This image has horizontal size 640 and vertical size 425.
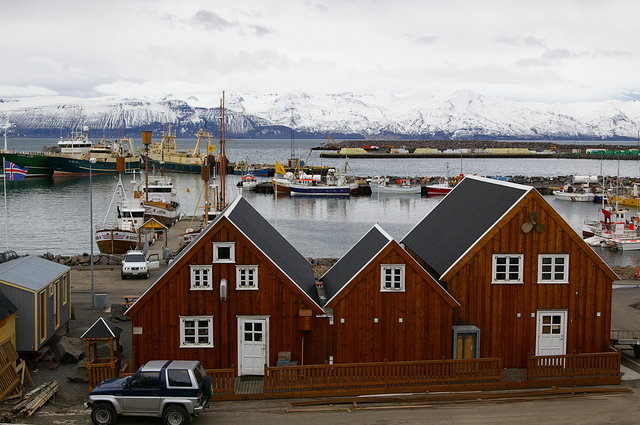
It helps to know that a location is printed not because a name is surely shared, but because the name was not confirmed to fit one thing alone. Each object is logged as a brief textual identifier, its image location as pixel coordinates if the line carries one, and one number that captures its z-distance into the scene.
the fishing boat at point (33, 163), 143.75
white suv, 35.31
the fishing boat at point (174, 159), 157.12
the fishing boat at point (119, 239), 49.50
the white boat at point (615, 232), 57.28
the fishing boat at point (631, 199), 85.31
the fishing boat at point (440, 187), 114.62
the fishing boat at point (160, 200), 64.75
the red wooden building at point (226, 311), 19.38
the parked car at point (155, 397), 15.77
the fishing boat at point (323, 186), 112.44
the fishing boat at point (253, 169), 151.50
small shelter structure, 18.59
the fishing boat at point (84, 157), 146.88
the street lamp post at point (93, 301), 28.89
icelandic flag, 38.12
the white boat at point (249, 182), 123.50
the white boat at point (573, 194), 106.19
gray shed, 20.92
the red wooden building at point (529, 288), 20.30
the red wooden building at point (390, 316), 19.58
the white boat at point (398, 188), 117.81
